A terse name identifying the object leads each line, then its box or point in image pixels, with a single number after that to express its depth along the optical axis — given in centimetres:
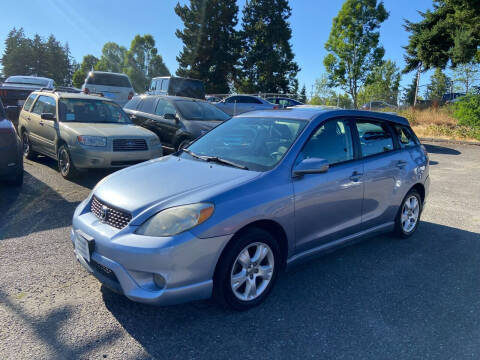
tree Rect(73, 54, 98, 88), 9149
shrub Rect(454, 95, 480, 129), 1620
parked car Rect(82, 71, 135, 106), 1595
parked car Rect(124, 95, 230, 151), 877
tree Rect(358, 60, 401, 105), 4292
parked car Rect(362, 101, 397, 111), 2952
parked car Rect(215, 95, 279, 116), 1930
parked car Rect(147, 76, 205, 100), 1731
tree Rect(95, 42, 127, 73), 9025
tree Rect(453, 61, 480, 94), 1778
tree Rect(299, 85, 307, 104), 3264
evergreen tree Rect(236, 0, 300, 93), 4075
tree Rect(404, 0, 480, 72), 2252
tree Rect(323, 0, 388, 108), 2833
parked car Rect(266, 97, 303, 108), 2312
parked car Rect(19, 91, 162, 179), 676
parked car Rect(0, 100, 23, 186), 584
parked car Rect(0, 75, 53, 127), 1107
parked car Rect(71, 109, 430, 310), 266
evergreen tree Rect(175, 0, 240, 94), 4128
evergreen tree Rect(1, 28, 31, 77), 7369
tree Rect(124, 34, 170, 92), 7438
